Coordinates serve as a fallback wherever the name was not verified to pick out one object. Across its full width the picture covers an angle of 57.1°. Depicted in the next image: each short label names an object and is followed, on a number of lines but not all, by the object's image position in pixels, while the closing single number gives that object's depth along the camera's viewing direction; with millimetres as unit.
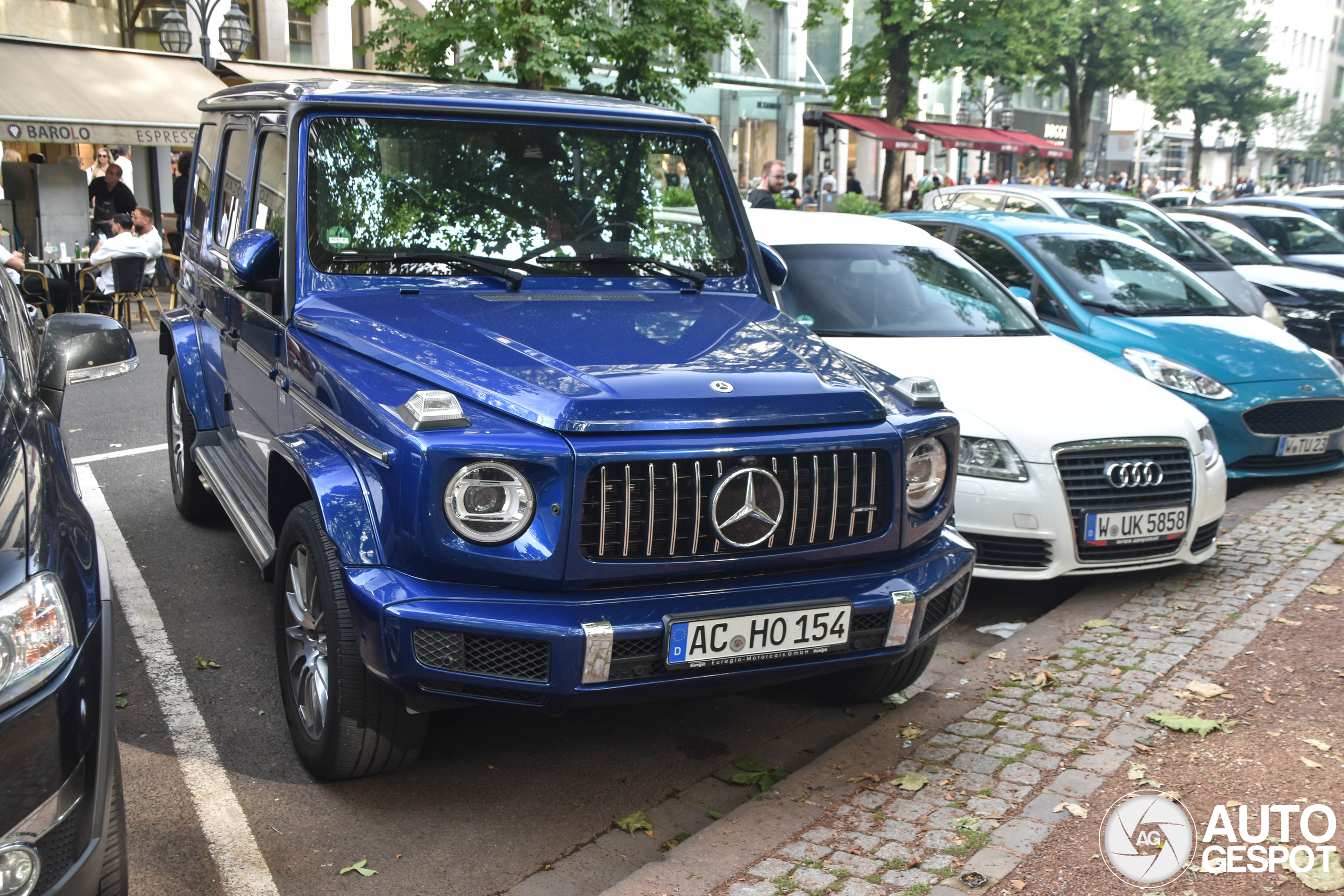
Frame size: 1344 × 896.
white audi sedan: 5609
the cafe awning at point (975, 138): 36750
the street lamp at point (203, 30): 18844
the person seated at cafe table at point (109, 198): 17375
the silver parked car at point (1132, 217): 11125
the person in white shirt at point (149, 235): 14531
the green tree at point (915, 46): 22812
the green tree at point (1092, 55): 31703
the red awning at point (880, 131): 24188
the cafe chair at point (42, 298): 13269
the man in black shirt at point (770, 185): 14008
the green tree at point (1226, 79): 41531
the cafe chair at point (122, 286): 14102
